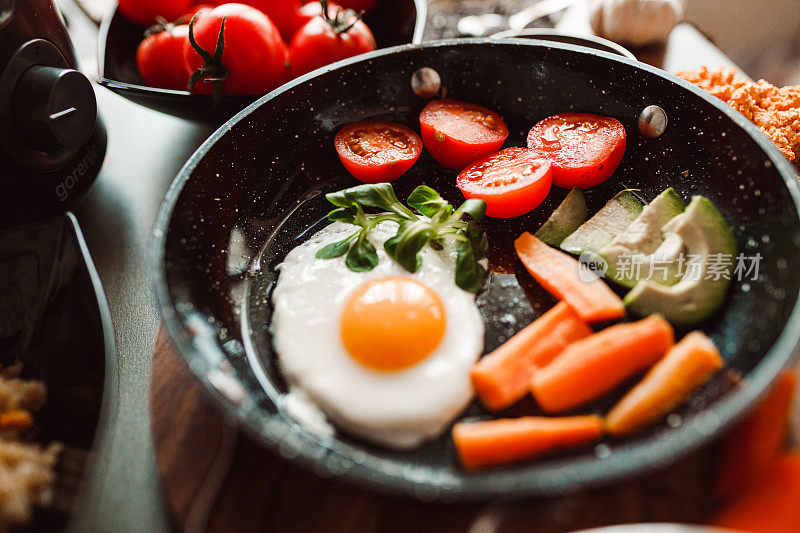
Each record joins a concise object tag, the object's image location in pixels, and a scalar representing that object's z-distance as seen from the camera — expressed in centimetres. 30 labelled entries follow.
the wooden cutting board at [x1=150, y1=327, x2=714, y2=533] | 42
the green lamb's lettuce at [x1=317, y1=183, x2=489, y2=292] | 48
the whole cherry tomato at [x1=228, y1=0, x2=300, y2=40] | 56
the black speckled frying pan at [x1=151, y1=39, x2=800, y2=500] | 41
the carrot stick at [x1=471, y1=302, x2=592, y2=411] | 45
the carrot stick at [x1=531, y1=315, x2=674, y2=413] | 44
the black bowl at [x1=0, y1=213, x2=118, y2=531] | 45
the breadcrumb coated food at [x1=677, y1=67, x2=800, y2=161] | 51
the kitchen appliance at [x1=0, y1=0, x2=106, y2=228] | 46
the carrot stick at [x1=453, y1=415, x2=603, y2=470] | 42
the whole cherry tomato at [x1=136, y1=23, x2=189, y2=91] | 55
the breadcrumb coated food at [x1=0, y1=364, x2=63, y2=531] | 42
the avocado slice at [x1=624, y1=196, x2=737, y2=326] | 46
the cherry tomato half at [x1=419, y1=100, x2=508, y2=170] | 52
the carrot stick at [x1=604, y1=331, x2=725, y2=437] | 43
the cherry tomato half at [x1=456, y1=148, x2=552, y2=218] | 50
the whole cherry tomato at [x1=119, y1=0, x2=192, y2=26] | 57
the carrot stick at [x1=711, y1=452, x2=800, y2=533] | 42
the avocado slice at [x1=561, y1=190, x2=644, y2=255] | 49
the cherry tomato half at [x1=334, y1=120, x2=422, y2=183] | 52
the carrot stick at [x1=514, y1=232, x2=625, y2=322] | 46
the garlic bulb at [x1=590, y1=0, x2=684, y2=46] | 59
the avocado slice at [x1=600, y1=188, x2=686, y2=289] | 47
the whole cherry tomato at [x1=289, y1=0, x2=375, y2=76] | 54
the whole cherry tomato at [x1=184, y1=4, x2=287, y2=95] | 52
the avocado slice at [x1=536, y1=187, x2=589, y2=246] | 50
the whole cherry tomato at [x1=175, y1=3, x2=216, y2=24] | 56
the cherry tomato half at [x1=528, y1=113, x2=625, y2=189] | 51
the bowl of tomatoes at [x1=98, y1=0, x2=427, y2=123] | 53
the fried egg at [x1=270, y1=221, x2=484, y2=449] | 44
